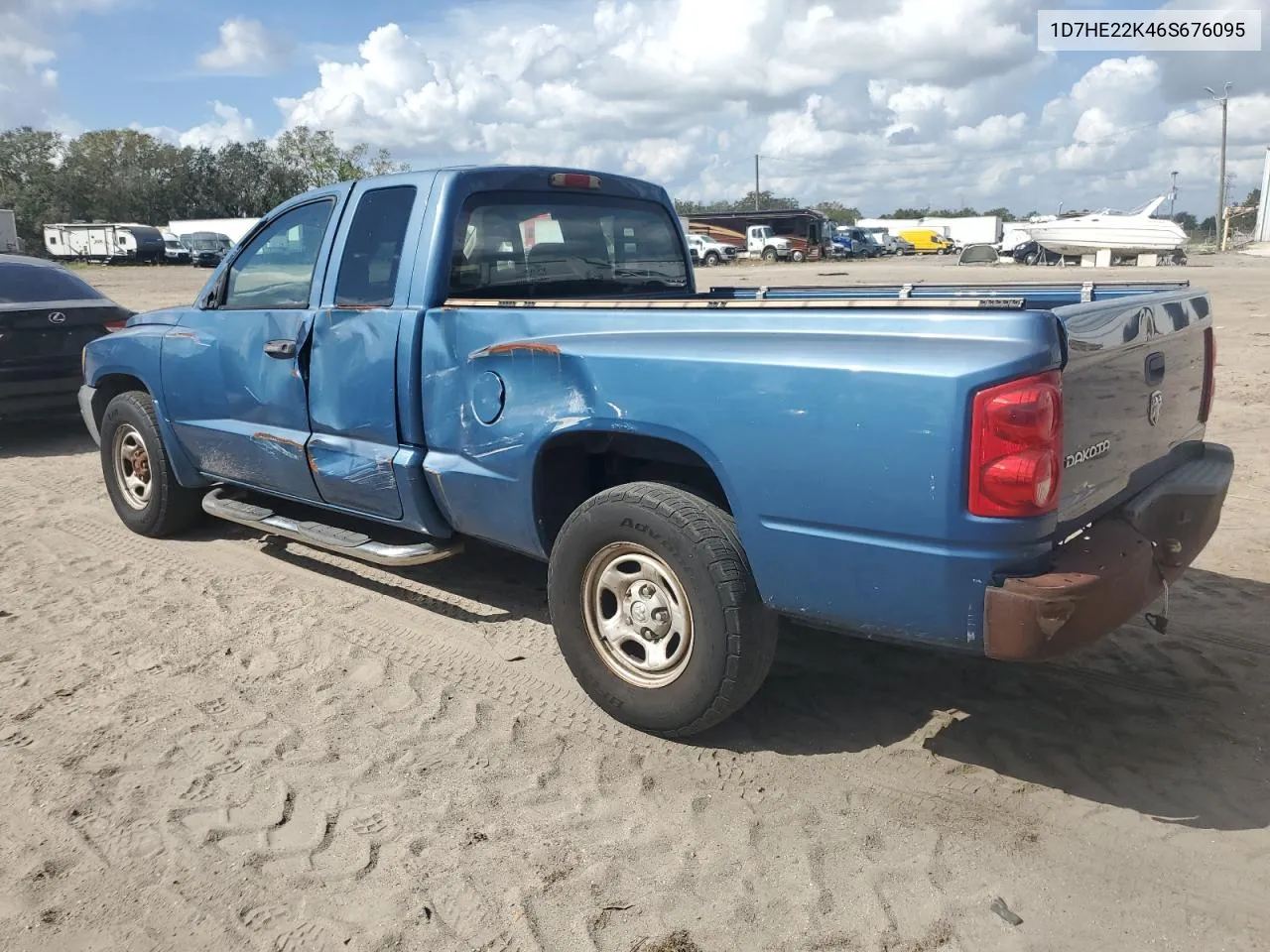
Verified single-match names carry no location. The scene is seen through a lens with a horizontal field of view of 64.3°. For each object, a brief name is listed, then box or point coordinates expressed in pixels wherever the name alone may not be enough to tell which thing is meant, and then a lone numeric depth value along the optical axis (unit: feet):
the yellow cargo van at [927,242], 222.89
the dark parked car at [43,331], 26.76
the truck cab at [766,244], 176.96
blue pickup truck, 8.80
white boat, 130.21
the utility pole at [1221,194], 189.16
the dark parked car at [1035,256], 144.77
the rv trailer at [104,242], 170.81
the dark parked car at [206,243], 165.37
